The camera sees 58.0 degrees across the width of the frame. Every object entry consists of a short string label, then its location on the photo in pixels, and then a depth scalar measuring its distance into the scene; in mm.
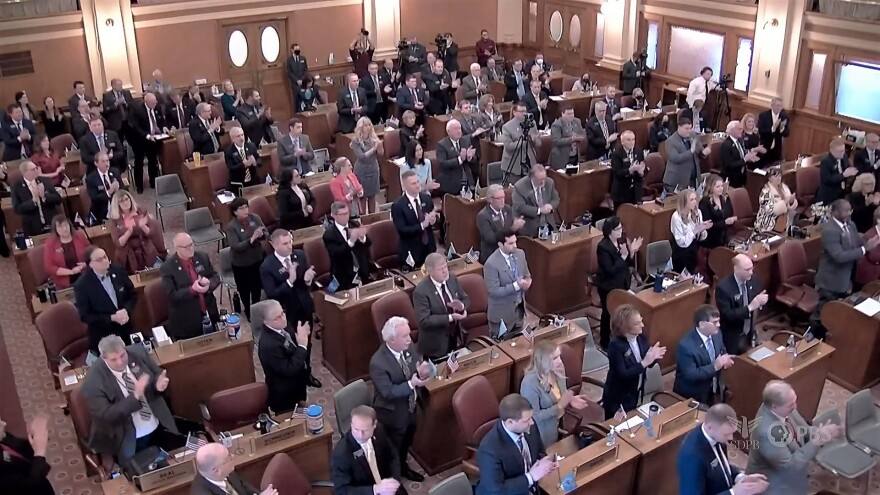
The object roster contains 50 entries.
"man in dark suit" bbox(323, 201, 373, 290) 8070
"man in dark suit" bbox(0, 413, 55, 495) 5246
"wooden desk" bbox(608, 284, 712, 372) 7680
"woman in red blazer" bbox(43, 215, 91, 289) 7910
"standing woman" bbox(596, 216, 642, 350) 7895
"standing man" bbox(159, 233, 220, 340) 7172
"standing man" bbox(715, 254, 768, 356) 6941
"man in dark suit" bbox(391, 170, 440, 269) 8500
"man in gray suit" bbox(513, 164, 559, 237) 8969
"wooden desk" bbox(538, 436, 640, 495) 5309
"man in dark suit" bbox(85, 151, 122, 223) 9836
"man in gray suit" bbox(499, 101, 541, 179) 11047
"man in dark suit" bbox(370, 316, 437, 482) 6020
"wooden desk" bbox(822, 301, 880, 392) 7656
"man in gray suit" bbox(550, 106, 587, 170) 11453
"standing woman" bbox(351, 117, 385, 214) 10492
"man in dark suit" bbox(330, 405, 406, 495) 5145
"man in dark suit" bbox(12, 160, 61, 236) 9477
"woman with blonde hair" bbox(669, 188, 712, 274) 8422
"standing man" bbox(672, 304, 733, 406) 6207
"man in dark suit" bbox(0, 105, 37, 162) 12094
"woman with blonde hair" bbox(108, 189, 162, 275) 8250
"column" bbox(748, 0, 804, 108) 13491
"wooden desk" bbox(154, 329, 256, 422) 6751
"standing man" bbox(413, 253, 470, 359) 7016
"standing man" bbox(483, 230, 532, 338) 7504
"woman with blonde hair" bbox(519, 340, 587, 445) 5809
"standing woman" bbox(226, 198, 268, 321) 8250
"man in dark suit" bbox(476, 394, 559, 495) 5027
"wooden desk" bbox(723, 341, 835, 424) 6703
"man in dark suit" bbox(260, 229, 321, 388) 7434
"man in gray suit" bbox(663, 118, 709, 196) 10492
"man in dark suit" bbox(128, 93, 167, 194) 12586
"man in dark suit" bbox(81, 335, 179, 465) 5633
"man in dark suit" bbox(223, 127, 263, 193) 10625
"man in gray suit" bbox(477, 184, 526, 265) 8312
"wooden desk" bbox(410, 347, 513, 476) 6363
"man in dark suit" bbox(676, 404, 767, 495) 4898
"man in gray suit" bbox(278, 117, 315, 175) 10805
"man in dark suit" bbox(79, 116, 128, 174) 11102
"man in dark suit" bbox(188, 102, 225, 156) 11820
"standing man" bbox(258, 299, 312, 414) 6258
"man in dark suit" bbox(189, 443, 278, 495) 4781
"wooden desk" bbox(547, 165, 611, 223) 10828
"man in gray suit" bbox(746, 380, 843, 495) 5176
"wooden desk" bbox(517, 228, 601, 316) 8875
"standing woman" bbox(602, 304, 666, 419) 6137
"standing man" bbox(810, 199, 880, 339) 8047
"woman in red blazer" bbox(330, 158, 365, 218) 9602
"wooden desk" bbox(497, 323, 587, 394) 6734
